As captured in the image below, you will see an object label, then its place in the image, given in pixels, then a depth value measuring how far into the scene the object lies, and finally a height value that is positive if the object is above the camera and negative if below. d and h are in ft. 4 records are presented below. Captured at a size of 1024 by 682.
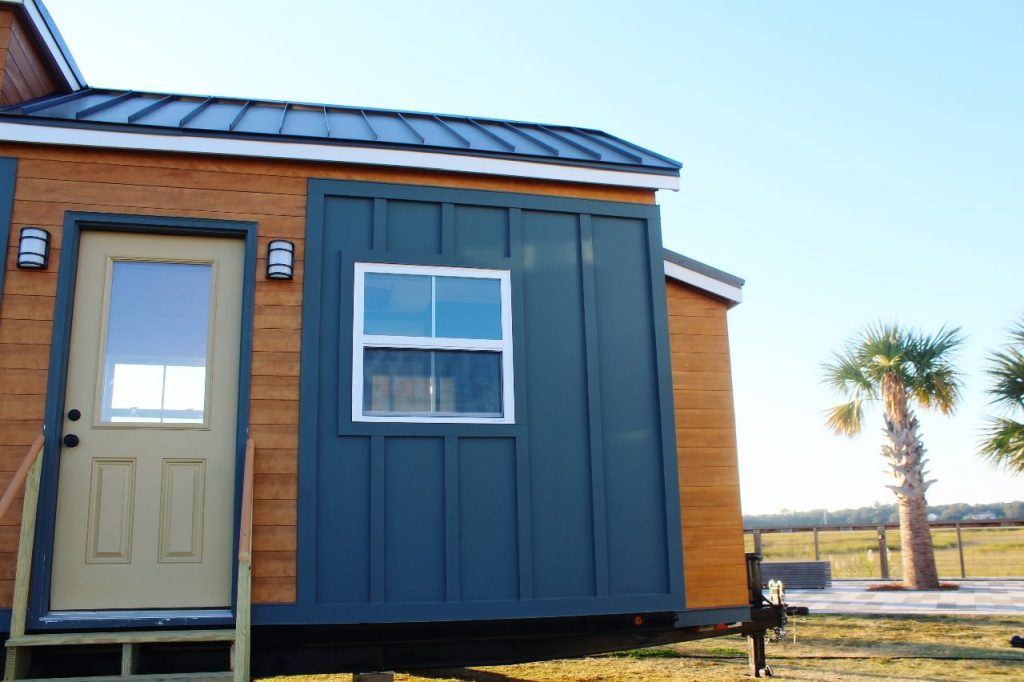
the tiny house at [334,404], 12.89 +2.05
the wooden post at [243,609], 11.05 -1.13
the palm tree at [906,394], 45.10 +6.91
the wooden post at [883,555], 48.21 -2.39
